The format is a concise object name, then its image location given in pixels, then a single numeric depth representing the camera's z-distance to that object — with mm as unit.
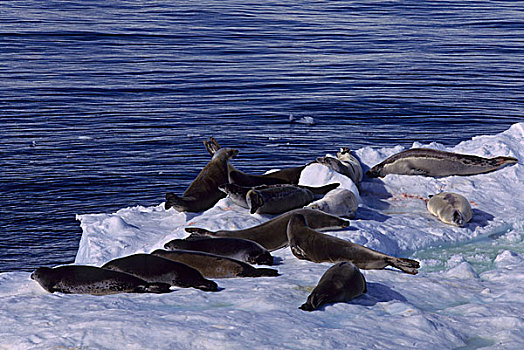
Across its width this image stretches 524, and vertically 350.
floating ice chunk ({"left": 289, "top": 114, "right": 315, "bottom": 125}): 31687
